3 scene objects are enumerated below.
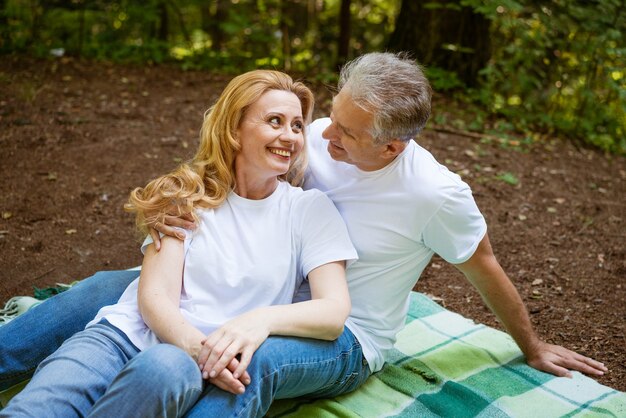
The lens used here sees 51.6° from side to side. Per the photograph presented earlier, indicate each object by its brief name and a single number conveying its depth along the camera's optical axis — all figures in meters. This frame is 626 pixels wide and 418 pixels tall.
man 2.45
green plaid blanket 2.63
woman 2.03
